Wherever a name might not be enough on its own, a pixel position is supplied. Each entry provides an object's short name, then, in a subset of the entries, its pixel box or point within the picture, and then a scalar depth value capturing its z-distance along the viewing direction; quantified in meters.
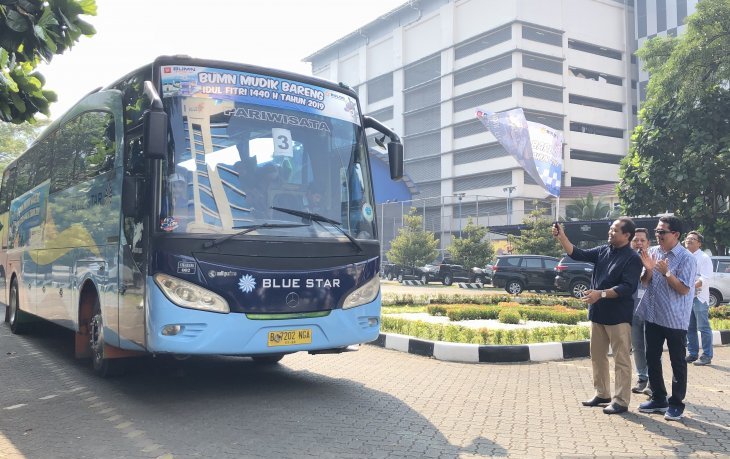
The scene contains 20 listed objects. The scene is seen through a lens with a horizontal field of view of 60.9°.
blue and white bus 5.54
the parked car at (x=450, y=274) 36.56
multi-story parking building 61.34
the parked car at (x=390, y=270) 45.31
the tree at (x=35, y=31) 4.10
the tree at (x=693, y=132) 20.03
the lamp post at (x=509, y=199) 55.81
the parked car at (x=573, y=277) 21.89
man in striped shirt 5.46
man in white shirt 8.28
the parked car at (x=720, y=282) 18.52
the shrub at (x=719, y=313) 12.28
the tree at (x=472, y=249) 38.22
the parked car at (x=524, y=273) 24.38
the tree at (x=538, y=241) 35.00
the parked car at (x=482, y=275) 34.16
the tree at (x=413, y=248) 44.66
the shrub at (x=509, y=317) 11.48
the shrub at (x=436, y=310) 12.99
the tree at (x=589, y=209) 49.19
